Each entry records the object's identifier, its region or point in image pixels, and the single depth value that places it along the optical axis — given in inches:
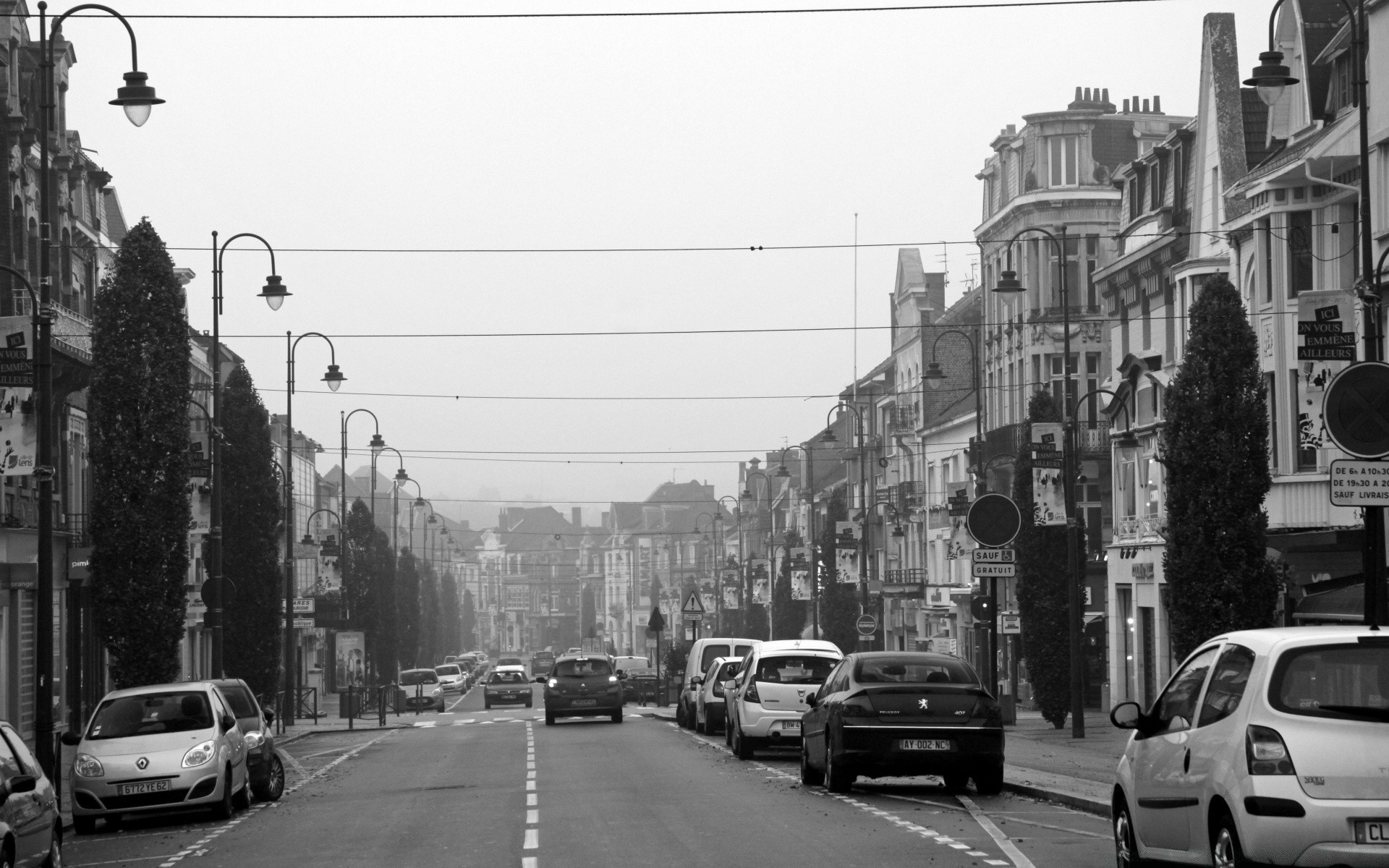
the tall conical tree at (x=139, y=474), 1323.8
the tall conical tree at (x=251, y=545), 1925.4
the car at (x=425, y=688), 3063.5
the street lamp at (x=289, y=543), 1897.1
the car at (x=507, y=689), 2967.5
